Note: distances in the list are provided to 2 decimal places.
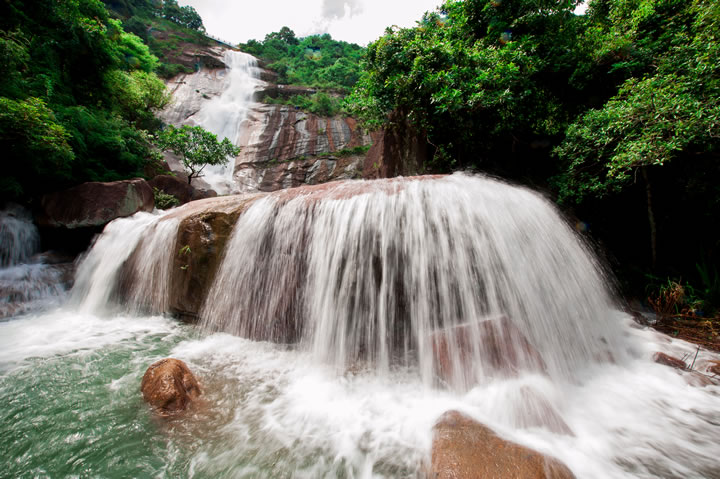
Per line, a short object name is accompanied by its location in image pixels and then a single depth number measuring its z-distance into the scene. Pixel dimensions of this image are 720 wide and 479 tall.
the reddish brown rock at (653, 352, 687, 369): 2.85
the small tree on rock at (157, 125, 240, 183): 14.63
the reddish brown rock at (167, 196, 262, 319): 4.30
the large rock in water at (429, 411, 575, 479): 1.36
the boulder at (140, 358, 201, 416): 2.10
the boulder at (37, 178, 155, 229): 6.32
